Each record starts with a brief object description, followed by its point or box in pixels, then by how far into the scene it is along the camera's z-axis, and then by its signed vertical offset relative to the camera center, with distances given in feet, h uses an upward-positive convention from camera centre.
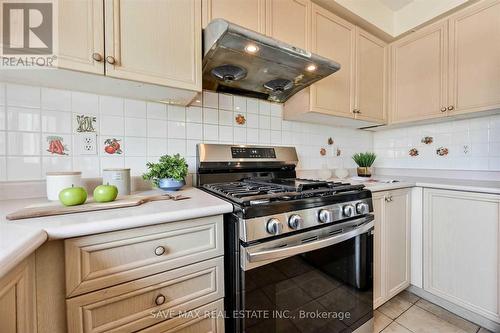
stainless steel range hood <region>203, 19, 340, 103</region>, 3.31 +1.88
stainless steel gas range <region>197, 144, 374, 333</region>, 2.66 -1.29
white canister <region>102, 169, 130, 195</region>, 3.35 -0.21
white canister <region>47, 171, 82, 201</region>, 3.02 -0.24
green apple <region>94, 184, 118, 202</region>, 2.80 -0.37
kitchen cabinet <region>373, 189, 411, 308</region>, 4.55 -1.82
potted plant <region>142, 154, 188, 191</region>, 3.81 -0.15
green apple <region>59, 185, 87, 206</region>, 2.58 -0.38
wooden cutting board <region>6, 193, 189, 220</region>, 2.18 -0.48
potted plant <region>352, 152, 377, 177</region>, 6.50 -0.02
